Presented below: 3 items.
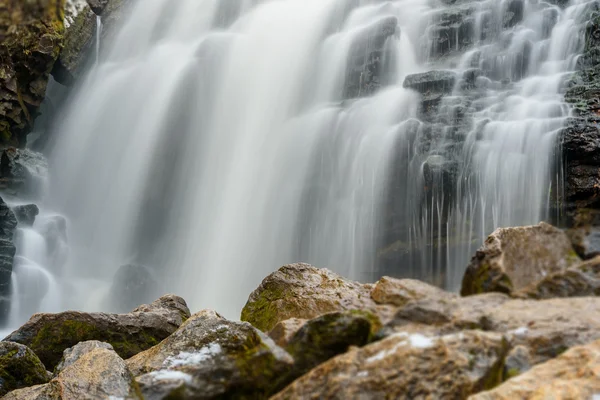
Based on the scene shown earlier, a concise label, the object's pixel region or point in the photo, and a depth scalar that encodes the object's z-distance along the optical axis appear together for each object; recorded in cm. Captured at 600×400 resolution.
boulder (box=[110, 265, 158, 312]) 2031
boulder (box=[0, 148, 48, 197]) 2455
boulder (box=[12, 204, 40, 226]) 2265
